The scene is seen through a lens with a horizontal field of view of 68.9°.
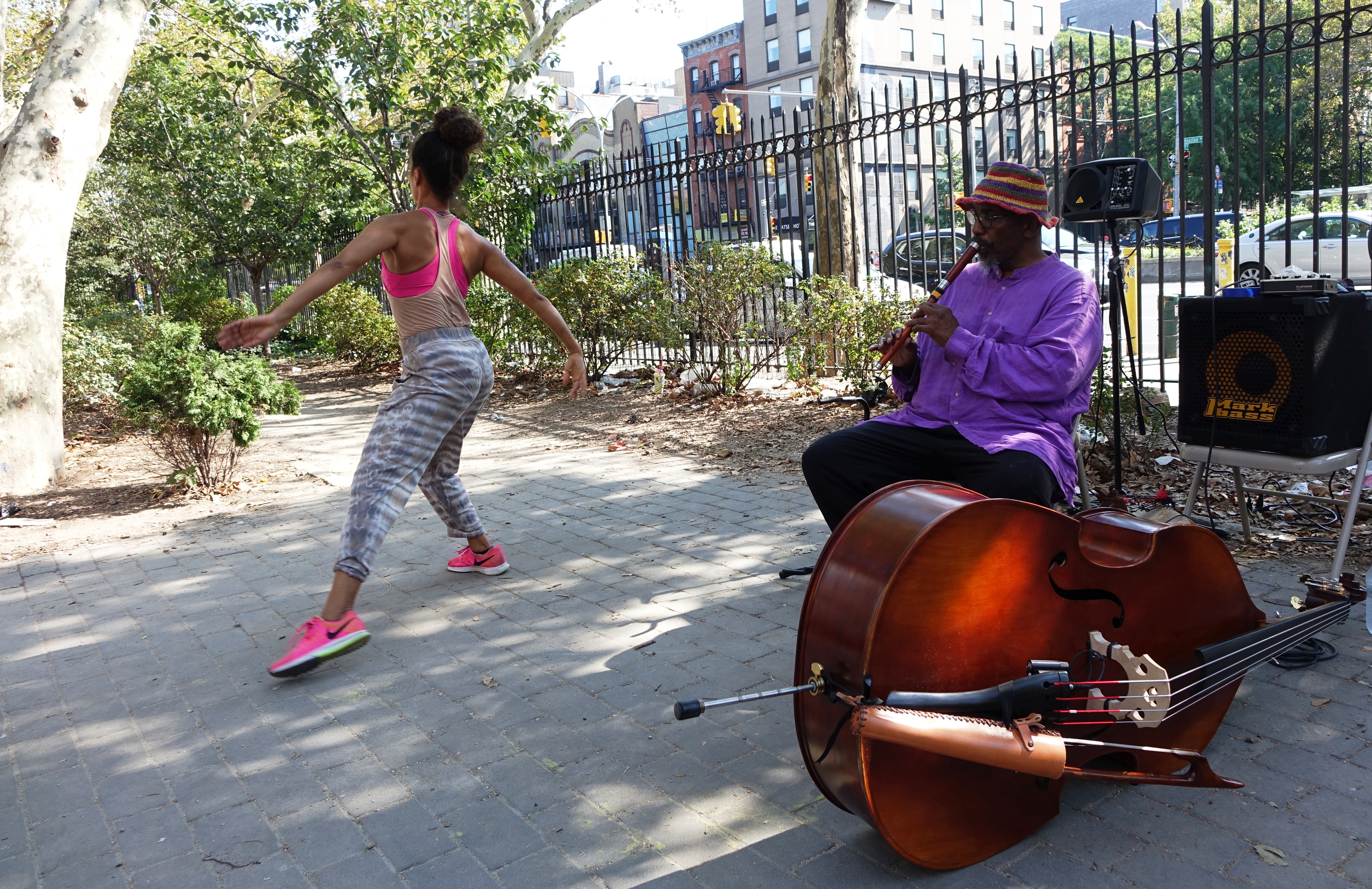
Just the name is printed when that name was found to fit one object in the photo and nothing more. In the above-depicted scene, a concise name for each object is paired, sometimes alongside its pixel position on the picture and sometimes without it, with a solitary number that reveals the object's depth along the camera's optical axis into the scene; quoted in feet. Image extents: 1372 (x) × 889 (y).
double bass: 6.89
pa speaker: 14.76
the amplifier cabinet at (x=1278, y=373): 11.93
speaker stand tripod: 14.66
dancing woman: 12.59
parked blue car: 42.86
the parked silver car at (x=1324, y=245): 41.65
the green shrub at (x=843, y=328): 26.94
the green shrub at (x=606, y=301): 33.96
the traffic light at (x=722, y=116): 47.34
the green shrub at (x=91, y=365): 33.83
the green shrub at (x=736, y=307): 30.53
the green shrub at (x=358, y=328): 49.01
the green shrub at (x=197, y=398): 21.36
